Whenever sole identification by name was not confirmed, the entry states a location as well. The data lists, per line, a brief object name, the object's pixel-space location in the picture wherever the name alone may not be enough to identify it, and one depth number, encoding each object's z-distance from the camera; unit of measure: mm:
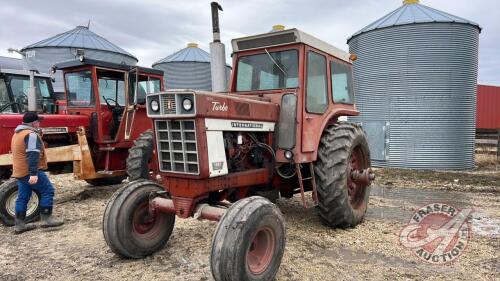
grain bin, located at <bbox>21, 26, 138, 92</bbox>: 19172
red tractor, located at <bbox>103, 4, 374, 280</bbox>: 3629
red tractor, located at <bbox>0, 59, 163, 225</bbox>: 6910
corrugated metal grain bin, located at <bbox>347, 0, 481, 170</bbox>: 11484
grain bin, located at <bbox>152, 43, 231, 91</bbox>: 22391
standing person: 5328
